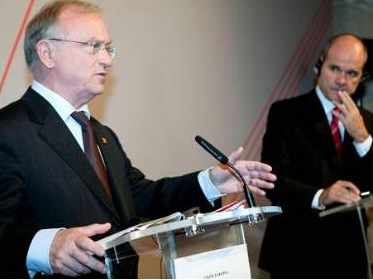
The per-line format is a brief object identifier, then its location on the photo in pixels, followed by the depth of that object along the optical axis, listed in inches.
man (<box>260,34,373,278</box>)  125.5
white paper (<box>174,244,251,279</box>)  78.1
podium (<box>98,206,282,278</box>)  77.7
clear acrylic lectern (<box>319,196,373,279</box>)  105.4
